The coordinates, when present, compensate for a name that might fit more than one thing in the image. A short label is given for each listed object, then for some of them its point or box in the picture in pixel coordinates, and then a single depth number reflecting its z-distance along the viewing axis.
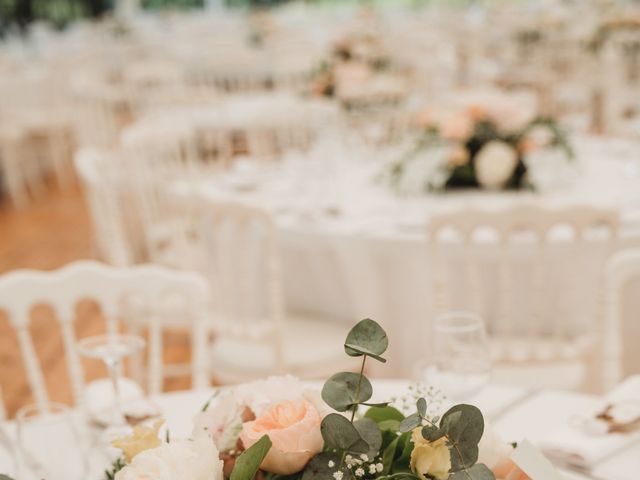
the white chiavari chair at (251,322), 2.60
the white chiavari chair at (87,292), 2.00
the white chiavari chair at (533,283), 2.29
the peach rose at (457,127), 3.06
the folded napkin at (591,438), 1.33
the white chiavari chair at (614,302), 1.99
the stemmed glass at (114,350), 1.34
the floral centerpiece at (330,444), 0.88
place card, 0.88
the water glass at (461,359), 1.33
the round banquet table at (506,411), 1.37
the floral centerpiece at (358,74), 4.21
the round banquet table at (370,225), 2.73
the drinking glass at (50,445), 1.30
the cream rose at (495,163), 3.01
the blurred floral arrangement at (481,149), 3.05
